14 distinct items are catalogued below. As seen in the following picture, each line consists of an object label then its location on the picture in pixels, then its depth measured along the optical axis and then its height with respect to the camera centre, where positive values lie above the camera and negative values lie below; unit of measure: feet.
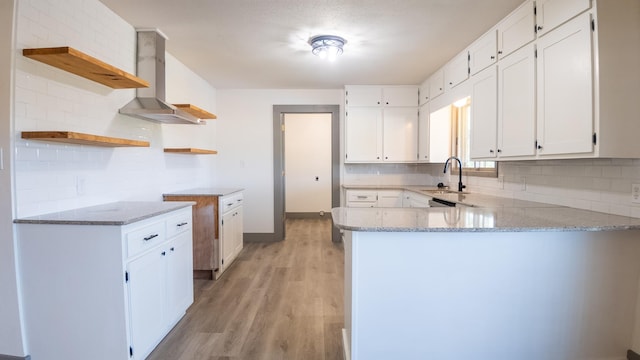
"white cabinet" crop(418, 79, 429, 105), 13.38 +3.81
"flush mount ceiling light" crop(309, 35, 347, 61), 8.93 +4.01
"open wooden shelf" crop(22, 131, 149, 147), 5.39 +0.74
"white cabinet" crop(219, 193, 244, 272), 11.08 -2.09
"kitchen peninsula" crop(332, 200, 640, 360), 5.16 -2.00
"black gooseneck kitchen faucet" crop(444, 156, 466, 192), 11.67 -0.26
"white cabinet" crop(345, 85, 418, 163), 14.56 +2.55
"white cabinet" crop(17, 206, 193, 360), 5.48 -2.09
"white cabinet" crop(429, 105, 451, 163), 13.20 +1.82
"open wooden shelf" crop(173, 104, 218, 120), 9.62 +2.19
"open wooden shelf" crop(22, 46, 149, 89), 5.35 +2.20
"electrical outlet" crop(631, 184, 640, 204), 5.54 -0.34
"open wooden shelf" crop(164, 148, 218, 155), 10.31 +0.90
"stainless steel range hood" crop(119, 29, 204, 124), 8.46 +2.99
